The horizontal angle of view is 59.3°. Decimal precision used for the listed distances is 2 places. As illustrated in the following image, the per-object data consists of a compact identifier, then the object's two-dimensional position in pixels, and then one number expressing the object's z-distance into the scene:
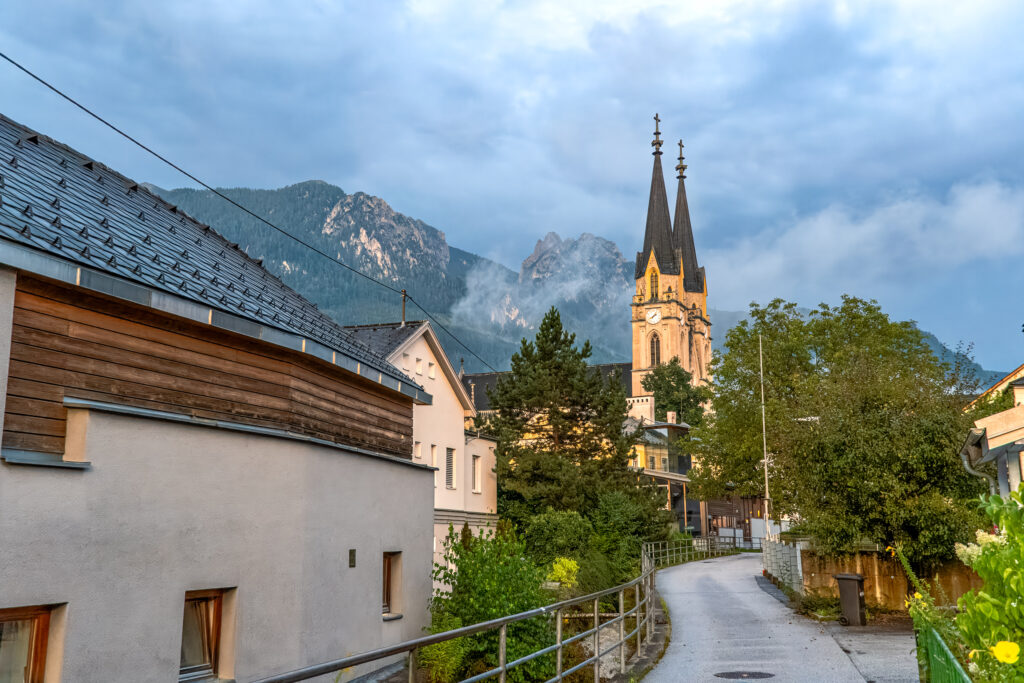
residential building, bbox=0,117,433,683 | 7.87
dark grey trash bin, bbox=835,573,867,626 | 16.72
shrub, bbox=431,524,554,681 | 11.72
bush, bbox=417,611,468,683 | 10.88
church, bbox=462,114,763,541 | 121.06
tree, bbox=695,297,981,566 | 16.84
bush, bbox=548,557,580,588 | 23.12
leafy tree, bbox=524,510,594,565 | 30.31
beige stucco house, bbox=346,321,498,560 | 29.56
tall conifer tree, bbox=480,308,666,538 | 34.53
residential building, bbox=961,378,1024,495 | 11.09
